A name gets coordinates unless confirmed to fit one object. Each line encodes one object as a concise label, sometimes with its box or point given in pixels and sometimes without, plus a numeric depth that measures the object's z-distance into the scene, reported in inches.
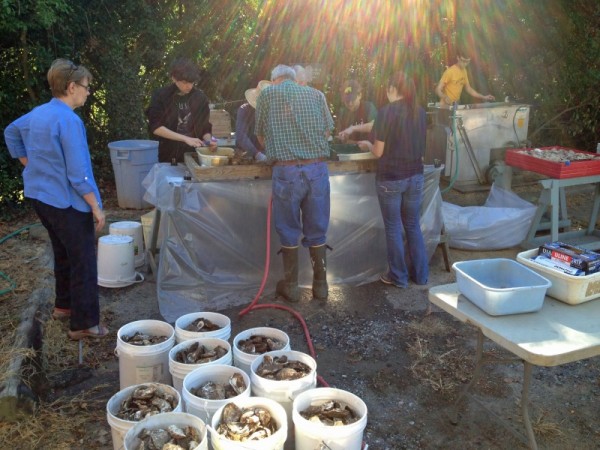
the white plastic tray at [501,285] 103.0
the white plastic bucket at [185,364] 109.7
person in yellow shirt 331.9
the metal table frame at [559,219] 219.8
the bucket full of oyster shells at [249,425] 86.7
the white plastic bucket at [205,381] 98.7
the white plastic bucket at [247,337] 114.0
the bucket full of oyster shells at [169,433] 87.8
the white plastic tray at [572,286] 106.9
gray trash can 272.1
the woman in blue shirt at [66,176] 133.5
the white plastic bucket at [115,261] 189.2
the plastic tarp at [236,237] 175.2
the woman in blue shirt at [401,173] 180.2
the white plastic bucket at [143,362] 117.0
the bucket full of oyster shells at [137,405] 96.3
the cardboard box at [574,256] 108.0
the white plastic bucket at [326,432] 89.7
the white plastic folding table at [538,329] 93.0
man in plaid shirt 168.2
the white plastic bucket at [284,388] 102.6
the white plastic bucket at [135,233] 201.0
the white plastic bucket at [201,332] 121.5
